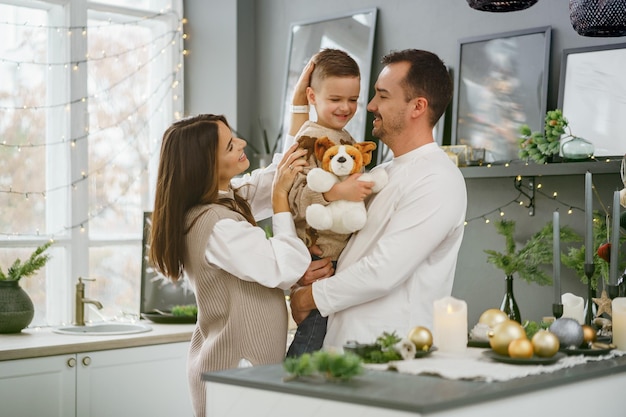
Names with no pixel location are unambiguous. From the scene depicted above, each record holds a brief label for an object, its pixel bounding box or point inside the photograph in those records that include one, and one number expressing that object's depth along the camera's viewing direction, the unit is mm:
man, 2596
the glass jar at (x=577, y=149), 3961
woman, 2615
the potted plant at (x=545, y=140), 4012
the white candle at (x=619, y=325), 2398
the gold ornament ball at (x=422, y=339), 2189
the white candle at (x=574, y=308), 2629
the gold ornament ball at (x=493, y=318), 2345
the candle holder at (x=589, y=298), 2604
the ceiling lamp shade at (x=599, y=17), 3176
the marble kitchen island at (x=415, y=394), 1726
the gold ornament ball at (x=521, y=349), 2074
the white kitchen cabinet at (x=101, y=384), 3879
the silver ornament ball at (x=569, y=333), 2266
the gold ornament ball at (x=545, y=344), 2102
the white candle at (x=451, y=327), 2266
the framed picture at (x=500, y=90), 4266
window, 4863
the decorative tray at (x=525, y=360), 2062
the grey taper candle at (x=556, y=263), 2467
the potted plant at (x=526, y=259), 4043
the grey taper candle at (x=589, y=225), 2529
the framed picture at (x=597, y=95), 3980
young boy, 2826
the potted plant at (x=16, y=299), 4215
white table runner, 1945
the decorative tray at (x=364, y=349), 2154
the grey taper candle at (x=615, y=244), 2521
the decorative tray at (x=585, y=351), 2240
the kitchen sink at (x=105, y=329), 4391
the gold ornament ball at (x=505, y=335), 2119
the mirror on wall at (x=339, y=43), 4930
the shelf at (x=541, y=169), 3900
